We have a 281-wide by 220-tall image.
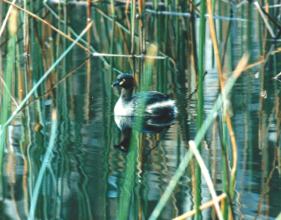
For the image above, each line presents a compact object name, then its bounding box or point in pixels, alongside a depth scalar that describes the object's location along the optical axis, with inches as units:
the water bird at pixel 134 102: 537.0
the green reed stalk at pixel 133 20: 619.6
